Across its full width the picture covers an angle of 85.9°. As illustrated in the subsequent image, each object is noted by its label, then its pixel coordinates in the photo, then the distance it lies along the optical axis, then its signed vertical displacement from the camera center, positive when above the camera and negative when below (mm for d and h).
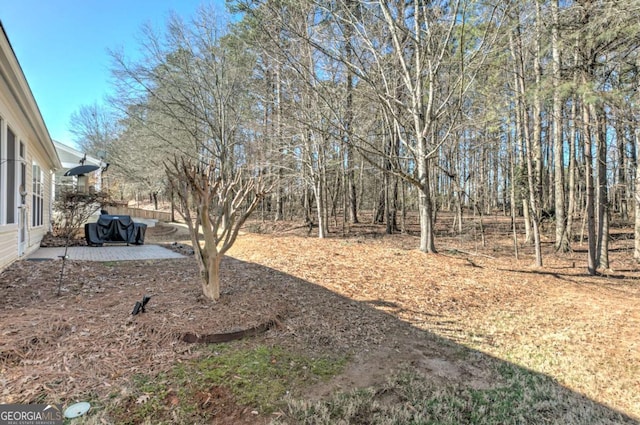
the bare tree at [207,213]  3869 +23
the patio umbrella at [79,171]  8469 +1114
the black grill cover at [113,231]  10172 -474
